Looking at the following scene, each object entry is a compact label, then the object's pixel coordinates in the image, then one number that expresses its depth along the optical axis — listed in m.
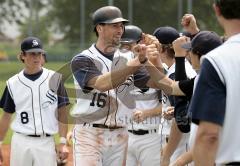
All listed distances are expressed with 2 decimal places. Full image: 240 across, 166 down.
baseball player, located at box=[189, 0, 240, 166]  5.93
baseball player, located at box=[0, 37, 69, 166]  12.70
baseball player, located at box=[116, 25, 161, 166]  13.21
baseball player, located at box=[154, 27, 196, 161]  11.75
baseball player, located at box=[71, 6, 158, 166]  11.08
